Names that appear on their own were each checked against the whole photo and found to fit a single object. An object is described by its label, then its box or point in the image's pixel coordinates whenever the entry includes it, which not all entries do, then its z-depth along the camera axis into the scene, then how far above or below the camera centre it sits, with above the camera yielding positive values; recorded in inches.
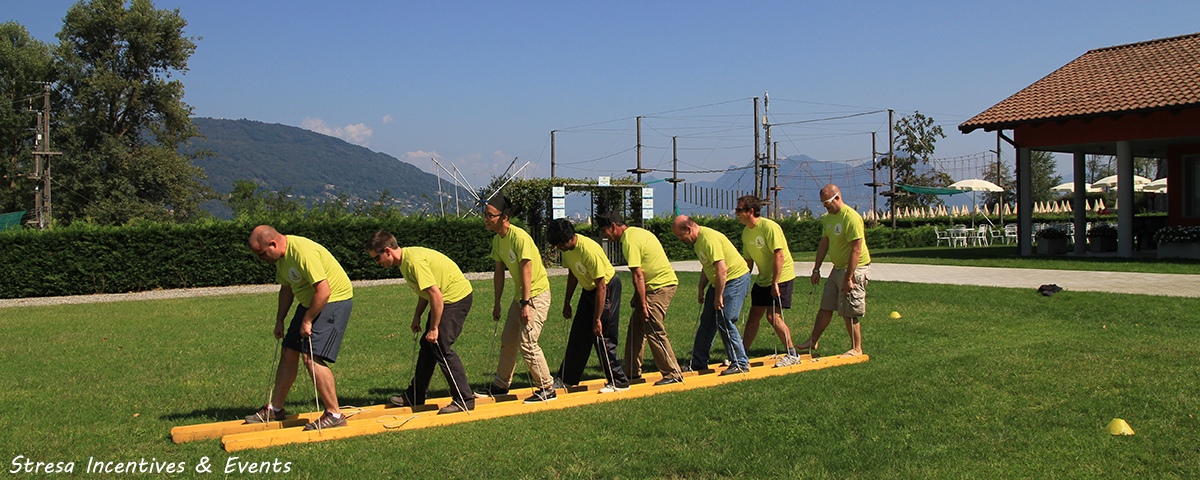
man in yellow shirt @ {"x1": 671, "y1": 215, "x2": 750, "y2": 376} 266.5 -17.6
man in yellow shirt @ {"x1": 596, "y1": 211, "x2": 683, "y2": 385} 257.9 -16.9
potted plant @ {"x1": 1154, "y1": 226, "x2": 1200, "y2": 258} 730.2 -1.7
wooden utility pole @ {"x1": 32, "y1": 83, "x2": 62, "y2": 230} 1280.8 +122.9
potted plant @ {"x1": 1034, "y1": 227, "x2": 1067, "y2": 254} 838.5 -0.6
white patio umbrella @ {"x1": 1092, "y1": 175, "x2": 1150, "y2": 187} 1146.1 +89.3
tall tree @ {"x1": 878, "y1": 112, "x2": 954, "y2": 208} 2415.1 +275.4
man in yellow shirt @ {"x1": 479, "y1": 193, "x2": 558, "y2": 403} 233.1 -15.8
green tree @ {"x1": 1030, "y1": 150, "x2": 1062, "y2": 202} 2442.2 +220.4
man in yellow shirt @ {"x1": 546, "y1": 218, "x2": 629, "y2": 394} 239.6 -21.7
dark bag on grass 468.0 -30.6
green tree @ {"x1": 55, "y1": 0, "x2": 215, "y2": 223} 1663.4 +287.4
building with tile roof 704.4 +119.0
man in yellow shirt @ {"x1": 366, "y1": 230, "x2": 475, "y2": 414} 211.0 -19.3
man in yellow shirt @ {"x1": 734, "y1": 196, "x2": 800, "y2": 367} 286.5 -10.8
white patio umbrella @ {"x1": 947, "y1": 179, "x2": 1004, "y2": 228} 1084.5 +78.5
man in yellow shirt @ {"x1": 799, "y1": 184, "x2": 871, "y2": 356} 292.5 -6.7
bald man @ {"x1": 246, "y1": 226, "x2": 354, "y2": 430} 196.9 -18.1
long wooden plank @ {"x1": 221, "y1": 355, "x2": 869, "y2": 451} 191.9 -49.7
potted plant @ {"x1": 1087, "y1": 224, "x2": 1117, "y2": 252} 826.8 +2.6
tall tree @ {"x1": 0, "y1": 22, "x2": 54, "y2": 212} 1790.1 +331.7
